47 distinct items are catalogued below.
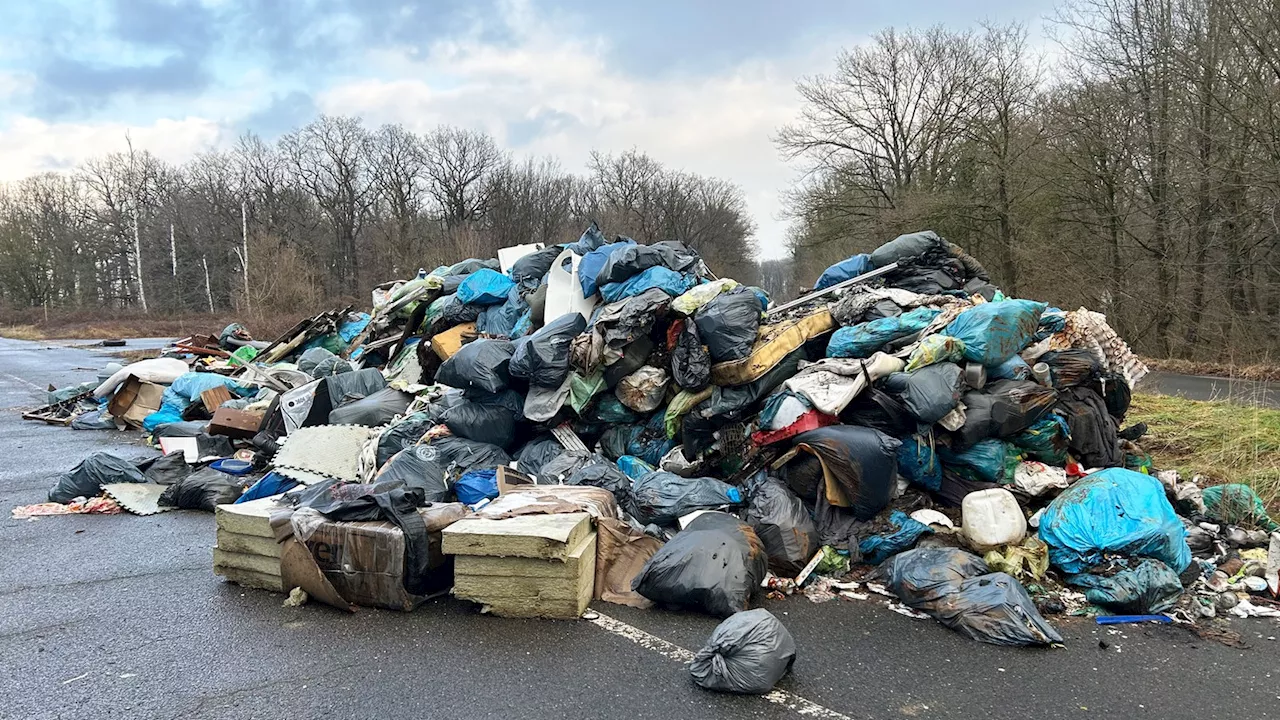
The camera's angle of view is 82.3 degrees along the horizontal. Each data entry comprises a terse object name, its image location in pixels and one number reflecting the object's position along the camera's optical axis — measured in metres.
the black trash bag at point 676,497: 4.32
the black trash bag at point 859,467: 4.06
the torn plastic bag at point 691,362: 4.98
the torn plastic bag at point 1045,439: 4.64
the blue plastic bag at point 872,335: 5.00
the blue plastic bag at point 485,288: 7.51
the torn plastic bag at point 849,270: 6.40
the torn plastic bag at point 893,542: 4.01
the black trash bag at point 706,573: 3.38
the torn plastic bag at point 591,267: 6.21
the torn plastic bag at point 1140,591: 3.41
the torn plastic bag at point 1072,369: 4.99
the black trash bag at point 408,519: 3.51
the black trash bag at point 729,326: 4.93
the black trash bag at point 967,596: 3.12
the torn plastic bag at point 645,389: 5.21
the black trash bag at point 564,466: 4.92
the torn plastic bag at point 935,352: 4.55
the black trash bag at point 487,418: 5.47
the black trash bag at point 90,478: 5.63
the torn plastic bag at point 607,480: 4.58
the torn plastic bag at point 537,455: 5.28
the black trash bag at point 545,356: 5.29
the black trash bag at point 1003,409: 4.43
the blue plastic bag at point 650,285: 5.73
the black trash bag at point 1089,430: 4.81
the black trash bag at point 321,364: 8.34
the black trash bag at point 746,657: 2.72
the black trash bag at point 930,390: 4.28
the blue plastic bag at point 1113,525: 3.62
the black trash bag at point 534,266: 7.62
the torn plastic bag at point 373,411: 6.48
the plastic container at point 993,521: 3.83
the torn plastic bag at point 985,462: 4.45
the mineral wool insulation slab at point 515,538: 3.32
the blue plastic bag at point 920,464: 4.36
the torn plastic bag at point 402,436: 5.66
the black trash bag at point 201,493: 5.36
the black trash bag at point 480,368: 5.42
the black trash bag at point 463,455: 5.14
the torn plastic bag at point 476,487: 4.71
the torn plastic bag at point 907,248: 6.20
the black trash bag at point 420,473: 4.82
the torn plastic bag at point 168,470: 5.96
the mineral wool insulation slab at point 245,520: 3.74
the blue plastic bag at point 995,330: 4.64
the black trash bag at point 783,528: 3.92
